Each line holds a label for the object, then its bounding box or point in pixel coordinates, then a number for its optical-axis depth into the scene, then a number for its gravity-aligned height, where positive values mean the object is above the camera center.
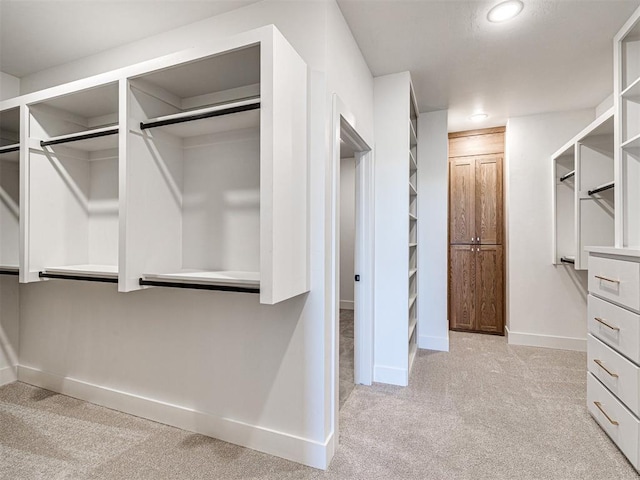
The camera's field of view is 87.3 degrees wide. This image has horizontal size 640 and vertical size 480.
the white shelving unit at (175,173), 1.46 +0.39
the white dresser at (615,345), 1.72 -0.60
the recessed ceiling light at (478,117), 3.68 +1.39
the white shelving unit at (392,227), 2.72 +0.11
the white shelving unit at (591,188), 2.94 +0.47
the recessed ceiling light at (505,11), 1.92 +1.36
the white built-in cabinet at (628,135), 2.12 +0.68
